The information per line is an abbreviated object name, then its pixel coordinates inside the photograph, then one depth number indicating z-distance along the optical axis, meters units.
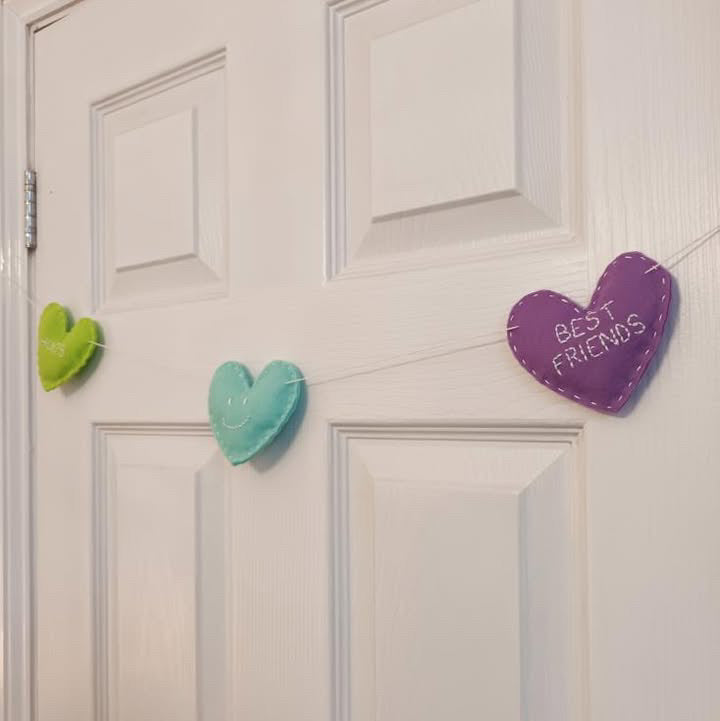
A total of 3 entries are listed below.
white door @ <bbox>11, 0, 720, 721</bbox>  0.52
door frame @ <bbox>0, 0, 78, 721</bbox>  0.93
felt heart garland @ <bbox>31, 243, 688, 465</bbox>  0.50
